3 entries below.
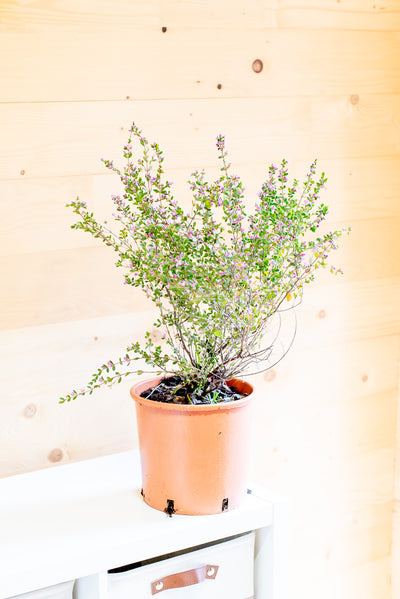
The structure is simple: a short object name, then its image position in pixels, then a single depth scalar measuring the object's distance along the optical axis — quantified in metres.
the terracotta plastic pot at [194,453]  2.03
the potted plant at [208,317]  2.00
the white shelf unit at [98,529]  1.94
